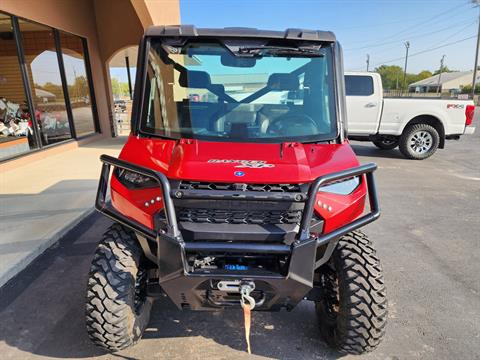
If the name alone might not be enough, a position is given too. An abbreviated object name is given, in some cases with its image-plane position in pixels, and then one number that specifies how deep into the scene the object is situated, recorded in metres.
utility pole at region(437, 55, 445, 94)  79.50
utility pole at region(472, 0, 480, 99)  33.38
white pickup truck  8.84
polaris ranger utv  1.94
